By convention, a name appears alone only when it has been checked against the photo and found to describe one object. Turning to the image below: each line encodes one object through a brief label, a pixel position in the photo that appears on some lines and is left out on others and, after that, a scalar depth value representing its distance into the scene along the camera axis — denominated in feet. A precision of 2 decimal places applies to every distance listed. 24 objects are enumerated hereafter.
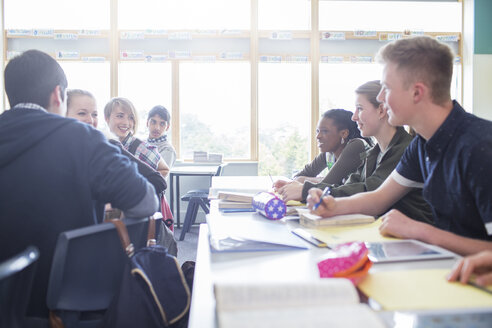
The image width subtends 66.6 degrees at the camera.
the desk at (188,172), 13.73
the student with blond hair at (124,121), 8.51
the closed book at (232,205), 5.21
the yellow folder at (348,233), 3.52
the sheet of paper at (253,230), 3.41
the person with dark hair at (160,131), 11.93
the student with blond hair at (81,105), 7.27
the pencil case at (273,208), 4.42
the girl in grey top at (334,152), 6.68
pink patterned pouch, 2.45
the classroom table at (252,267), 2.34
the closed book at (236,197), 5.36
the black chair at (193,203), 13.29
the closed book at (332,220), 4.07
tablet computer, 2.85
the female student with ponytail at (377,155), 4.94
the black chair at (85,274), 3.16
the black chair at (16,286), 1.87
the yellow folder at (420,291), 2.05
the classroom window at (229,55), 17.21
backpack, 3.19
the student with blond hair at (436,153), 3.26
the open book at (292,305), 1.66
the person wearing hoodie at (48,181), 3.47
